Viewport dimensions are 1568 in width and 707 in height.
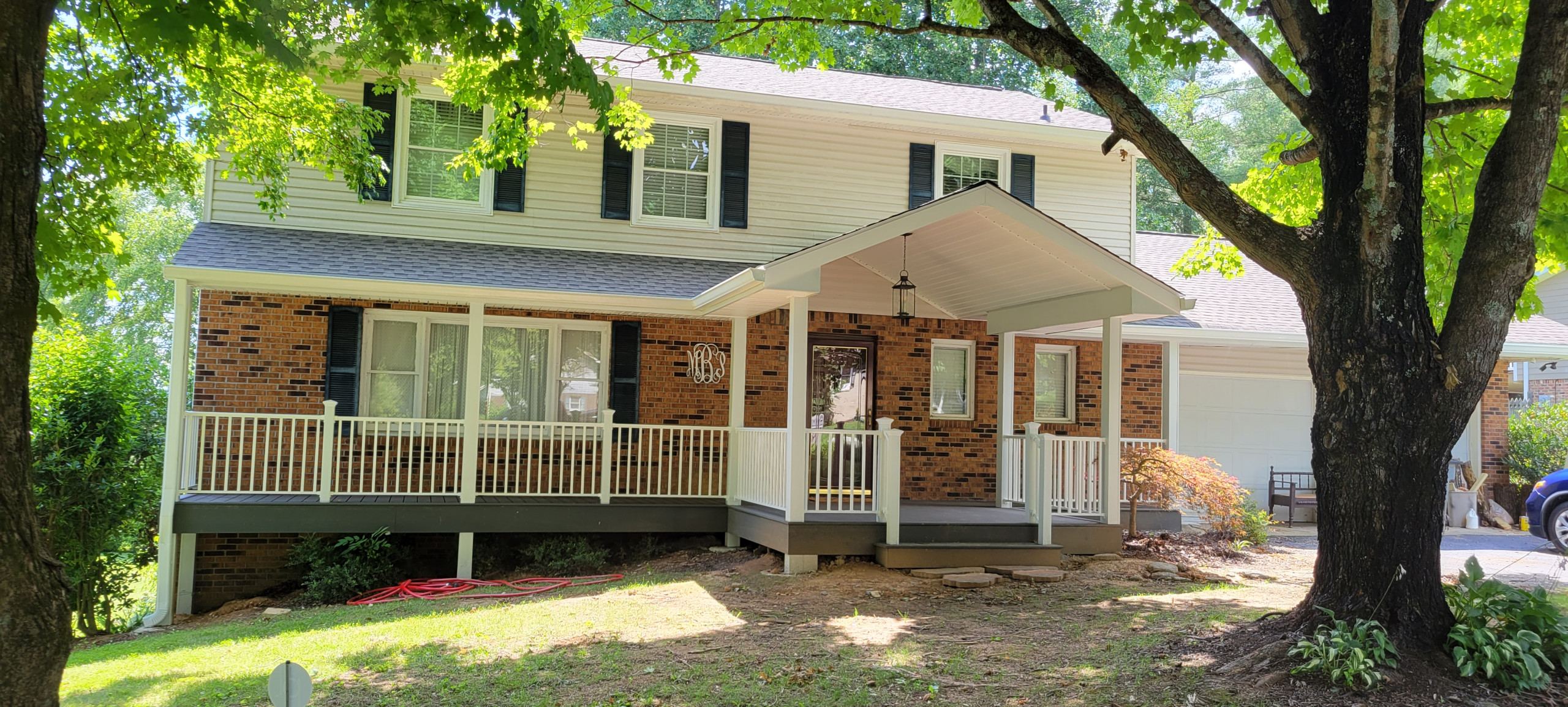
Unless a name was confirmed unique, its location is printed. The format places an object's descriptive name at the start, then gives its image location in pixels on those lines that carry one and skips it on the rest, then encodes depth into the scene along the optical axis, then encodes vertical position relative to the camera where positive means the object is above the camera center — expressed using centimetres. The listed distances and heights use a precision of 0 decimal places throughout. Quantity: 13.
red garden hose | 993 -200
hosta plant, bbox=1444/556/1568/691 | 557 -122
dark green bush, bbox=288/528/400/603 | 1023 -188
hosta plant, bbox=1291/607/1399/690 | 553 -133
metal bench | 1480 -117
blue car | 1198 -105
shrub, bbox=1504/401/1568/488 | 1545 -39
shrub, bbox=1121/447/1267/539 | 1138 -81
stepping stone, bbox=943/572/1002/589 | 923 -162
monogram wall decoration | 1274 +40
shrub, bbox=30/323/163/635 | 1030 -92
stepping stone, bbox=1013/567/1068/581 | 948 -160
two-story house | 1012 +67
